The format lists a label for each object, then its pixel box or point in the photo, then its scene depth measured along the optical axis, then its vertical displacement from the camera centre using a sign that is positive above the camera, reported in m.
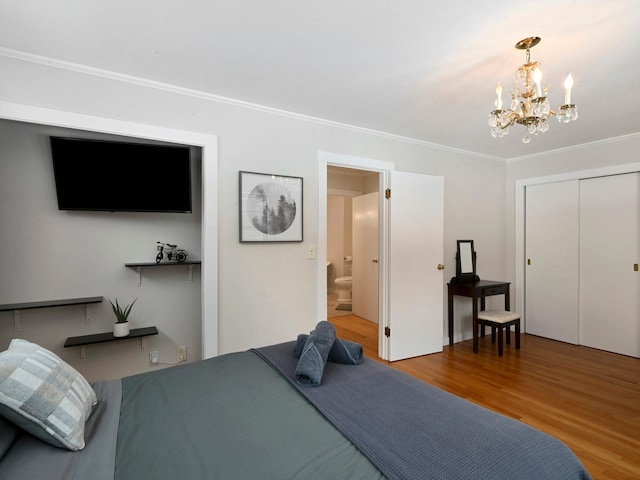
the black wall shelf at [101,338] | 2.46 -0.77
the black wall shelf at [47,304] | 2.26 -0.47
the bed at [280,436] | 0.96 -0.67
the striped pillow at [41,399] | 1.03 -0.52
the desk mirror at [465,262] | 4.12 -0.33
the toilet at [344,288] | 6.28 -0.99
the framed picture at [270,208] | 2.73 +0.25
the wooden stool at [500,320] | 3.67 -0.95
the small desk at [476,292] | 3.77 -0.66
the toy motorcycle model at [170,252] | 2.84 -0.13
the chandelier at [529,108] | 1.80 +0.72
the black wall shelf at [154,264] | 2.66 -0.22
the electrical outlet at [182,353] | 2.93 -1.02
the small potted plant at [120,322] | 2.55 -0.66
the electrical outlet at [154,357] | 2.82 -1.02
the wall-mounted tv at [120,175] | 2.40 +0.48
